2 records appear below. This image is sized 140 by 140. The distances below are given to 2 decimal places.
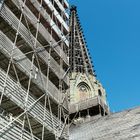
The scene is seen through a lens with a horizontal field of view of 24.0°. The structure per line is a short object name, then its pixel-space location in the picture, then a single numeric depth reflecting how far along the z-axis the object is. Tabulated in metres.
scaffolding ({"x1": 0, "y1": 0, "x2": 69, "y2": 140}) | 14.44
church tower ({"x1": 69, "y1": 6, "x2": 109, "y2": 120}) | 30.70
